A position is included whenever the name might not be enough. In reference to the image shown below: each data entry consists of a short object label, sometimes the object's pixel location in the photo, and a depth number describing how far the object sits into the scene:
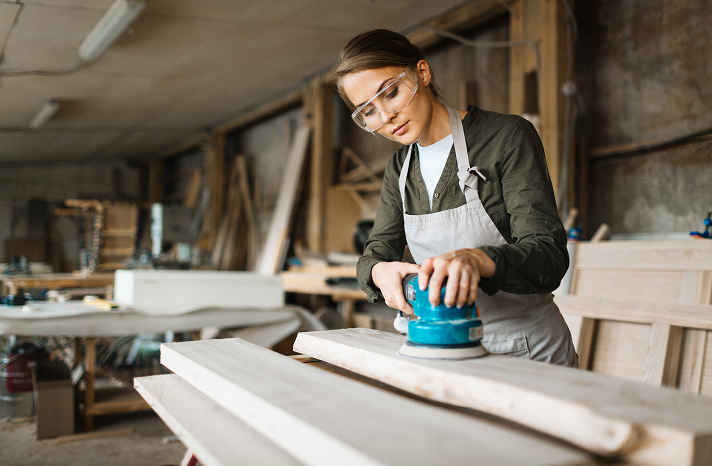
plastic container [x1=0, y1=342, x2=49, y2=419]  3.95
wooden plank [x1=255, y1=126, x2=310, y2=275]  6.84
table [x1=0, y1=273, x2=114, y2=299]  5.23
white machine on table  3.68
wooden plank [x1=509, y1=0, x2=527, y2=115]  4.08
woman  1.32
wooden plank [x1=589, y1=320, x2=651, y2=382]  2.54
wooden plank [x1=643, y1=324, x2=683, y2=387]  2.33
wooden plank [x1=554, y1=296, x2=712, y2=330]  2.28
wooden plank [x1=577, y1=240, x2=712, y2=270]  2.46
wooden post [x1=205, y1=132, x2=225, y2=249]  9.42
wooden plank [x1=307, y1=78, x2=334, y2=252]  6.65
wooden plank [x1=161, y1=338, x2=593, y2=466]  0.71
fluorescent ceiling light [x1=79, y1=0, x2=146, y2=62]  4.02
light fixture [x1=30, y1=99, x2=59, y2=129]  6.81
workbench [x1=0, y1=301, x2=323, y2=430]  3.27
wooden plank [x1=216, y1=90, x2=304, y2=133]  7.39
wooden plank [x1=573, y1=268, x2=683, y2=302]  2.55
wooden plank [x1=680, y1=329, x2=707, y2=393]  2.29
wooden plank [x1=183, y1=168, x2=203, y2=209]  10.16
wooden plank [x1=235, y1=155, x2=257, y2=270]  8.56
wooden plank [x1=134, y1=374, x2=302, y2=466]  0.97
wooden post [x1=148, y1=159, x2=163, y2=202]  12.04
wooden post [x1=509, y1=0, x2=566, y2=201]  3.79
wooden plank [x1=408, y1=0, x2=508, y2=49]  4.40
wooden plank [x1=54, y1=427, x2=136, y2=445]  3.51
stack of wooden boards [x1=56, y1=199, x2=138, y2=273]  5.84
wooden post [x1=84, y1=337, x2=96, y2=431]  3.67
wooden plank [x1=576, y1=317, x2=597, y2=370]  2.73
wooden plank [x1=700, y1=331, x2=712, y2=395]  2.24
